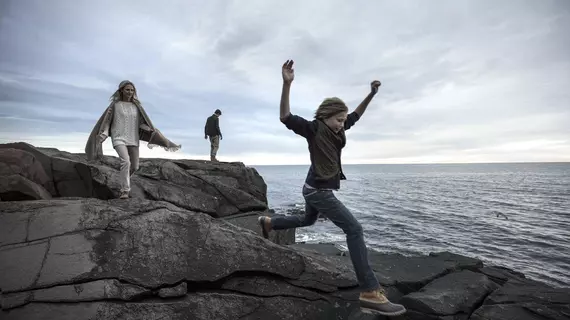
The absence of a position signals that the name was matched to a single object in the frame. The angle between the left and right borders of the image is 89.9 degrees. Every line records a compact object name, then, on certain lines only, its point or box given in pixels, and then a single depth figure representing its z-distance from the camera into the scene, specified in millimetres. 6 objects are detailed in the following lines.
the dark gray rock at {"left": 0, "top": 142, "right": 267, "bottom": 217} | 8938
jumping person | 3898
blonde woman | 6645
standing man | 19128
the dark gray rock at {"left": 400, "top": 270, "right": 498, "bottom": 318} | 4191
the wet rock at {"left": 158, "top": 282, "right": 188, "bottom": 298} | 3944
